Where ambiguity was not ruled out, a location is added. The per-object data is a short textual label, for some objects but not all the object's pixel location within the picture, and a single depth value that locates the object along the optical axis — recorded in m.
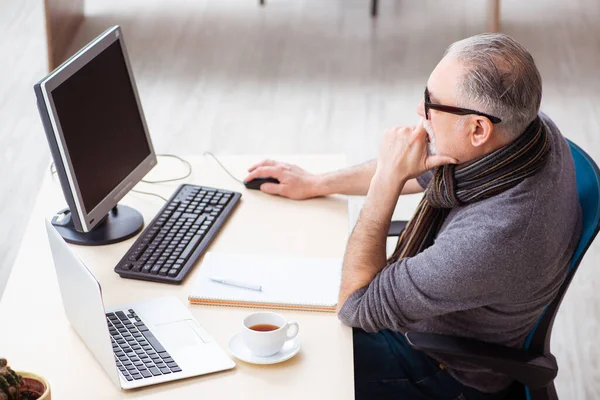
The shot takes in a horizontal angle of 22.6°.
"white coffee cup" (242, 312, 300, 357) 3.23
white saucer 3.25
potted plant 2.93
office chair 3.39
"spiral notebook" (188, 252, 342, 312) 3.46
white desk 3.19
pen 3.50
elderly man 3.34
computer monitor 3.52
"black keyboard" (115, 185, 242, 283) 3.57
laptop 3.16
